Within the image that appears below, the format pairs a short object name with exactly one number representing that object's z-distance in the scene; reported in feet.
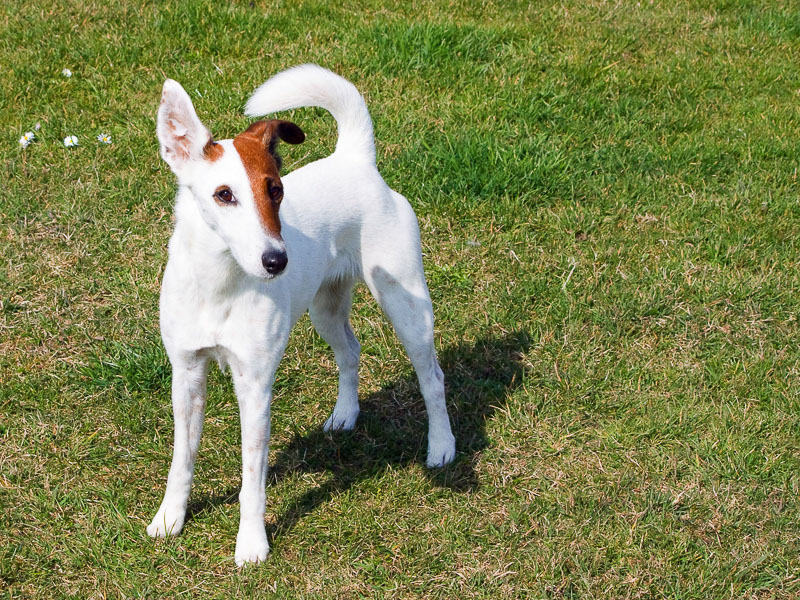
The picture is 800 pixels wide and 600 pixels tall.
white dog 19.21
